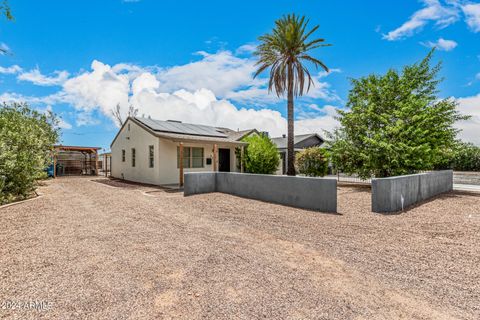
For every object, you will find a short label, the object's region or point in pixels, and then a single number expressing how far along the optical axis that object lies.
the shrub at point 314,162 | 15.67
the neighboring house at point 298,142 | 25.19
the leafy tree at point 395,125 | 11.85
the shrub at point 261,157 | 15.66
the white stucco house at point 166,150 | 13.82
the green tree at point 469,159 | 20.47
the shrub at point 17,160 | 7.95
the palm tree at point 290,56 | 14.62
